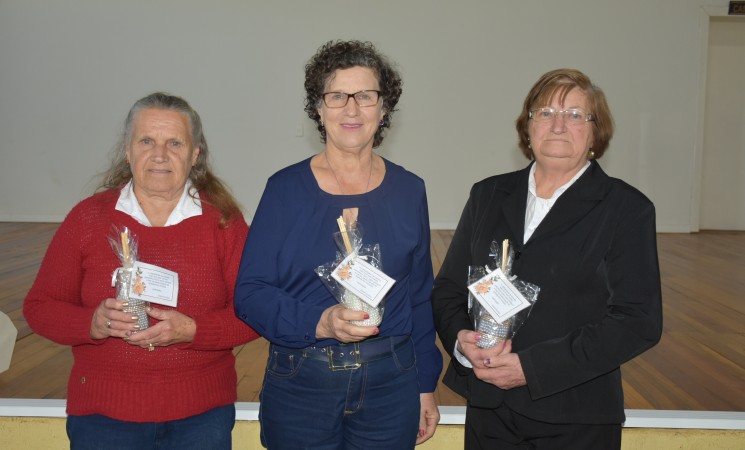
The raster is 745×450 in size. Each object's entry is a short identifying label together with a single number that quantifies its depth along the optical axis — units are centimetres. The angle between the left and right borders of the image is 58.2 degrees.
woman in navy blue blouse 169
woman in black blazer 164
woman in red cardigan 174
